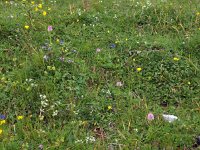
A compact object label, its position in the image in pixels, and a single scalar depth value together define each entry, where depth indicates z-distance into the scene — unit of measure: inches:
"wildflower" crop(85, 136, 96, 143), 143.0
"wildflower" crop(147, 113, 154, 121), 151.4
